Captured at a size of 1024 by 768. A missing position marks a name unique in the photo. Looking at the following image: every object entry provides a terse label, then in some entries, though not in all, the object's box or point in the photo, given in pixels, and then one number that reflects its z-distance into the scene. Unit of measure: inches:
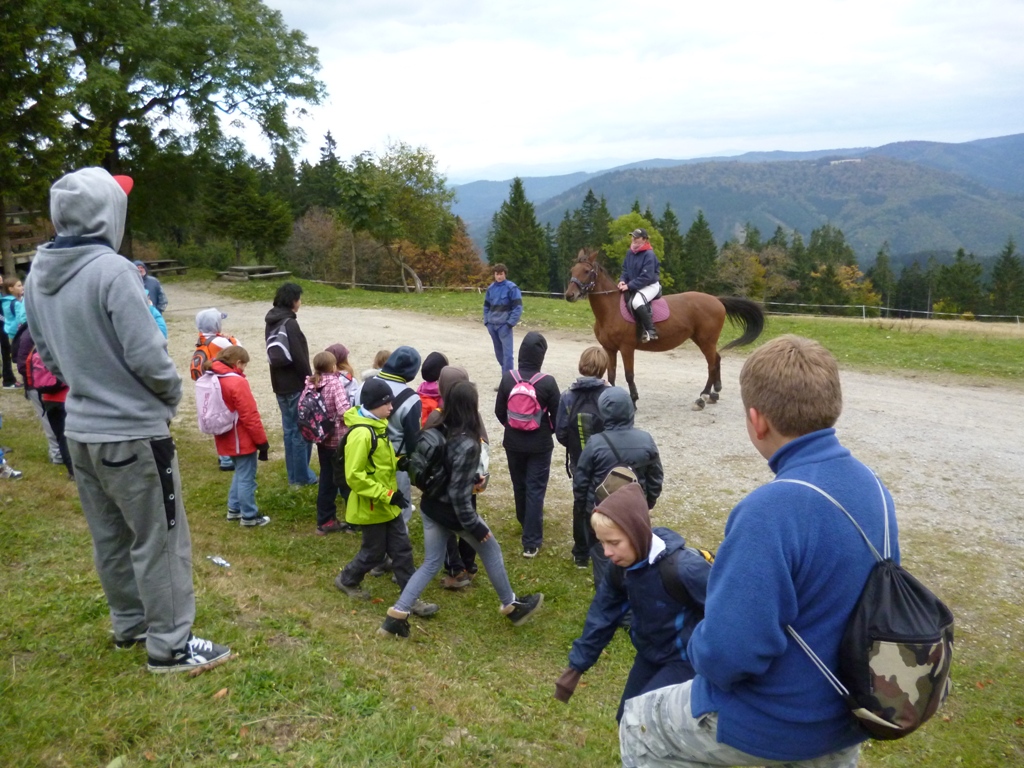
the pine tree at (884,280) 3732.8
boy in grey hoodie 127.9
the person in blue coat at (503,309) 472.4
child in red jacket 241.4
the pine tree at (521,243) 2783.0
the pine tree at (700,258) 3125.0
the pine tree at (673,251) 3120.1
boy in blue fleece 74.7
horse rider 432.5
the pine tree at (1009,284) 3174.2
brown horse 442.9
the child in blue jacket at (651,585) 112.7
